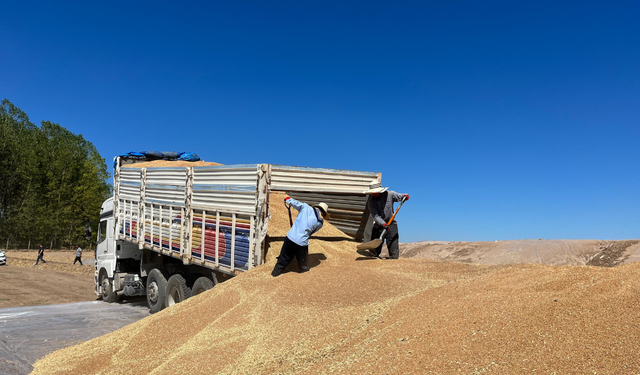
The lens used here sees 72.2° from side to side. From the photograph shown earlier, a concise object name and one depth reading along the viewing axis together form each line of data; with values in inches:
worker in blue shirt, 262.5
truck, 287.4
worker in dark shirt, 329.7
